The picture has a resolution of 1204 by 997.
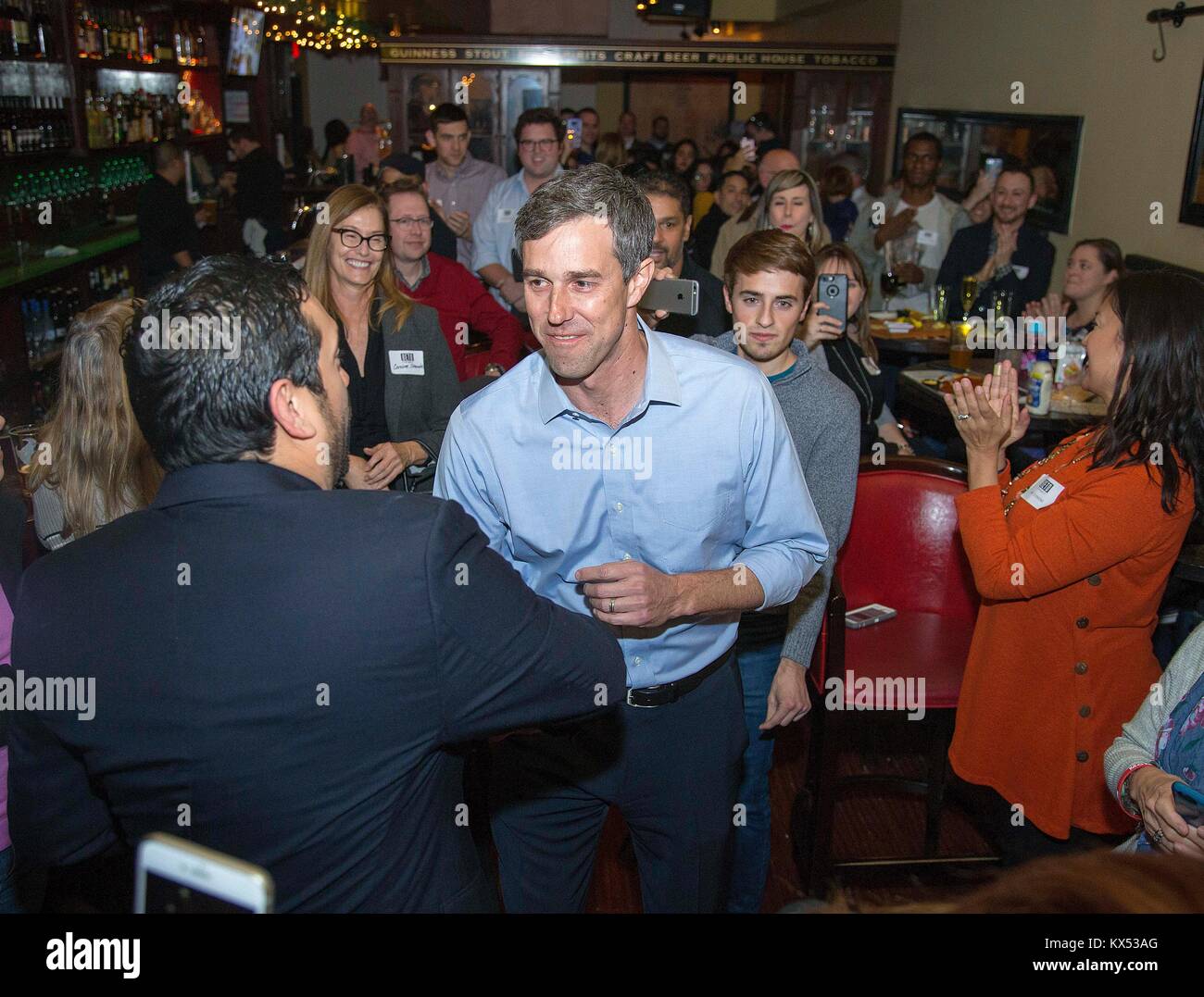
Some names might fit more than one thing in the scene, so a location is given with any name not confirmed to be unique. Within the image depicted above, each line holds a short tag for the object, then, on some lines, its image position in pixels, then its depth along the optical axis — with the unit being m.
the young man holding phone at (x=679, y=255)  3.05
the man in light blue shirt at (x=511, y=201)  4.48
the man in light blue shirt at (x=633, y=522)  1.66
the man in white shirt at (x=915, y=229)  5.70
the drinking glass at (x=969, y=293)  4.59
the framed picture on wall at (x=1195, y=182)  4.71
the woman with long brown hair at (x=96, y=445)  1.92
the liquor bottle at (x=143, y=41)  7.60
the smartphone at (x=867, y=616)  2.57
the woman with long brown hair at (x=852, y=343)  2.90
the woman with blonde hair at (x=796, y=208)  3.66
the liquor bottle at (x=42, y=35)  5.73
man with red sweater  3.37
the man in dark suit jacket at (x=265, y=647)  0.96
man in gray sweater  2.10
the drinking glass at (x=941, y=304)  5.01
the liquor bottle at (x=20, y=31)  5.47
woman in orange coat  1.85
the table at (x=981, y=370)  3.47
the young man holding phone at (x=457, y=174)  5.24
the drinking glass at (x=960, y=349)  4.20
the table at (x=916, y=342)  4.52
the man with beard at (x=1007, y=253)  5.00
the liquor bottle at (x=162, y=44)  8.04
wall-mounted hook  4.89
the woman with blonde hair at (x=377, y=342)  2.65
